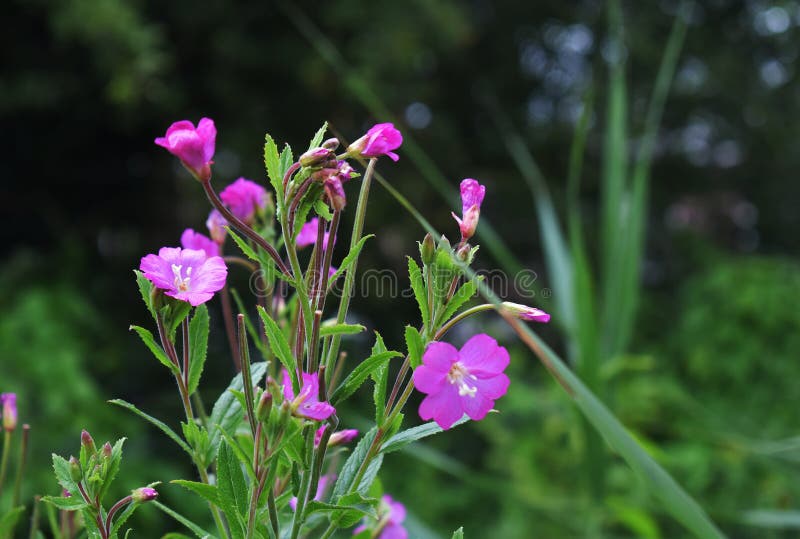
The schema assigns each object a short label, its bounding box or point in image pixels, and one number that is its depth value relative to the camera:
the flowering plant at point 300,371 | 0.71
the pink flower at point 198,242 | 0.77
